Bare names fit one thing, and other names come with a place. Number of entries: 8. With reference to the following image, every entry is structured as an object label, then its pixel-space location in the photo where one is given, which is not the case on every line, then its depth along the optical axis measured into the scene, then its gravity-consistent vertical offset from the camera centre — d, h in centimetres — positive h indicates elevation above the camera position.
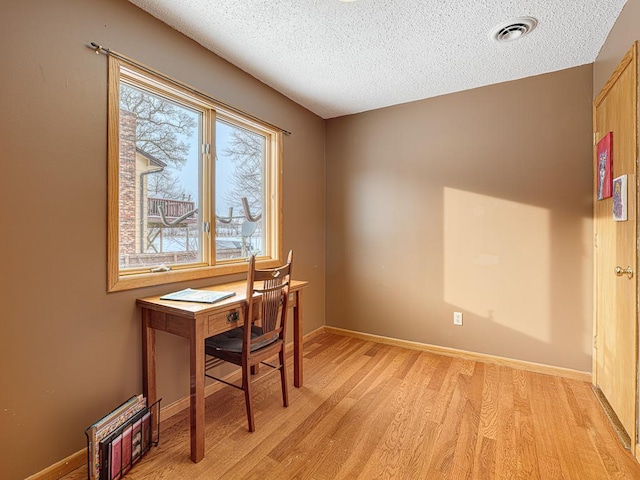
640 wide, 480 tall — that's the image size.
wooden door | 178 -16
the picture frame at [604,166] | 214 +50
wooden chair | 192 -62
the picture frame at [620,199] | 187 +24
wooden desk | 171 -49
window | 192 +40
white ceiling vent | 203 +136
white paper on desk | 189 -34
